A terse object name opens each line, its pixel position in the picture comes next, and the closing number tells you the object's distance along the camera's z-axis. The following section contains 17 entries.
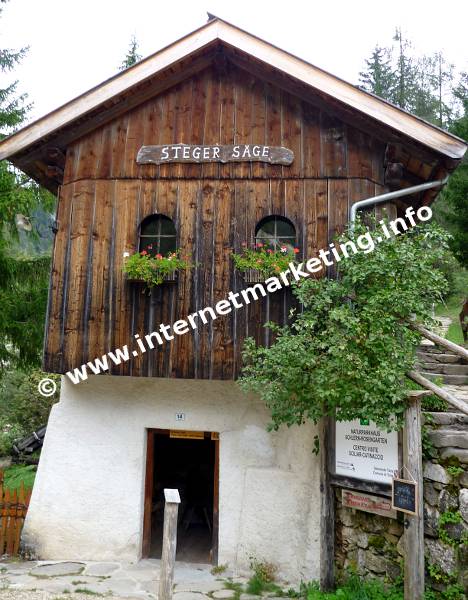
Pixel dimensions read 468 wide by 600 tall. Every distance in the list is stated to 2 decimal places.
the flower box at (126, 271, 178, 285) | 6.95
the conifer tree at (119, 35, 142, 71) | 18.17
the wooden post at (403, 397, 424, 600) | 4.99
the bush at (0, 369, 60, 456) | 15.16
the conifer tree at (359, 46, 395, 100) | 28.78
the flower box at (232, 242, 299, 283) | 6.73
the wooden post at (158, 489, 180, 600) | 4.61
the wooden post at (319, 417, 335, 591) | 5.96
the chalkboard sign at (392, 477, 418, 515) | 4.98
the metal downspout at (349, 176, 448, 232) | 6.92
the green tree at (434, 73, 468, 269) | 13.89
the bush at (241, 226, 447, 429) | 5.09
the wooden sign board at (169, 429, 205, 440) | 7.40
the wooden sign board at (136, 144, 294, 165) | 7.29
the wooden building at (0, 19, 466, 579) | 6.94
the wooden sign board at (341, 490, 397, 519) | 5.54
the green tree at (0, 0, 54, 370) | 9.74
